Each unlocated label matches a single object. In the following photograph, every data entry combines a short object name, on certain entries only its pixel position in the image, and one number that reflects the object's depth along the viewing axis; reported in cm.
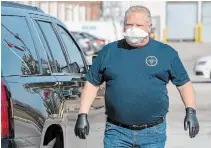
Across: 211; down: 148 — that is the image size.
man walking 881
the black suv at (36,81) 867
